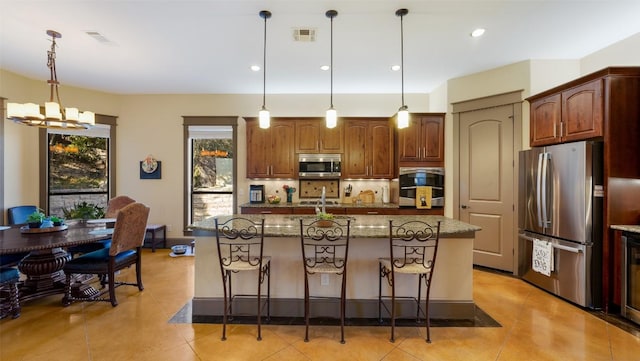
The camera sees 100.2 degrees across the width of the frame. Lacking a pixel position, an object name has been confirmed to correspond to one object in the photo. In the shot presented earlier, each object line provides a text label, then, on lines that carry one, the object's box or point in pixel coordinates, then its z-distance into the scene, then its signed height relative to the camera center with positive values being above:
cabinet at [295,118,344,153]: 4.99 +0.84
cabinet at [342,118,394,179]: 4.96 +0.63
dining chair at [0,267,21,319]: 2.65 -1.16
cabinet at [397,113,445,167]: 4.62 +0.68
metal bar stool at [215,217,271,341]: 2.39 -0.74
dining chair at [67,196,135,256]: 3.69 -0.57
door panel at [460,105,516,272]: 4.01 -0.01
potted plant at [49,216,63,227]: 3.15 -0.48
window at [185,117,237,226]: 5.50 +0.16
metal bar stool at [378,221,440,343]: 2.34 -0.75
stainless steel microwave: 4.96 +0.28
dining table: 2.72 -0.80
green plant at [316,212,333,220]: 2.72 -0.36
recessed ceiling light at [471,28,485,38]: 3.10 +1.75
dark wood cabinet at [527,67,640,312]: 2.85 +0.27
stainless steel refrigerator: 2.93 -0.41
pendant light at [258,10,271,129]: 2.75 +0.70
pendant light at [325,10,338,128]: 2.76 +0.71
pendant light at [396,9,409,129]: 2.69 +0.67
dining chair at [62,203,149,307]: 2.96 -0.89
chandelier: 2.80 +0.73
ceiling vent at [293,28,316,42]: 3.10 +1.74
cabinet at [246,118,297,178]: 5.00 +0.58
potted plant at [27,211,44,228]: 2.99 -0.46
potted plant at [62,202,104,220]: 3.79 -0.46
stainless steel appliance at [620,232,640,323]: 2.62 -0.95
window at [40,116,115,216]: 4.80 +0.25
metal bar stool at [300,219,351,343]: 2.34 -0.69
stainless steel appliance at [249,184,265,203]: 5.05 -0.25
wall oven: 4.59 -0.01
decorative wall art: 5.40 +0.25
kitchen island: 2.74 -1.03
